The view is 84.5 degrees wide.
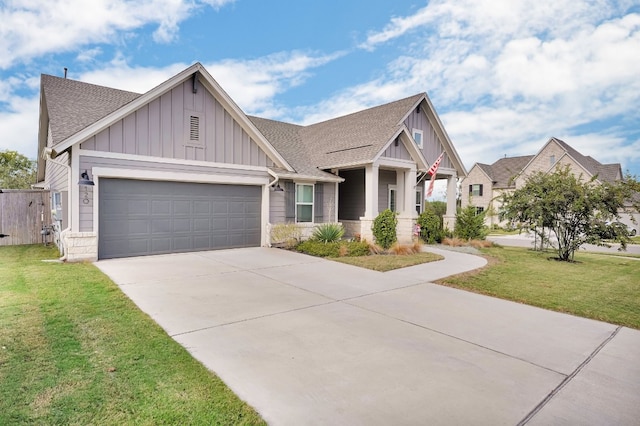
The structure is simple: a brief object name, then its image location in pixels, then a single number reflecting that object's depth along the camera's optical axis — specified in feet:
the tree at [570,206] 36.99
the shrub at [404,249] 39.65
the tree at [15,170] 100.42
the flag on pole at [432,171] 51.71
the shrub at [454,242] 50.09
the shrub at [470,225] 54.03
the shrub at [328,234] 42.98
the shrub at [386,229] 41.19
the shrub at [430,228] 51.29
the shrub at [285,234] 43.06
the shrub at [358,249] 38.37
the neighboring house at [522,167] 106.32
